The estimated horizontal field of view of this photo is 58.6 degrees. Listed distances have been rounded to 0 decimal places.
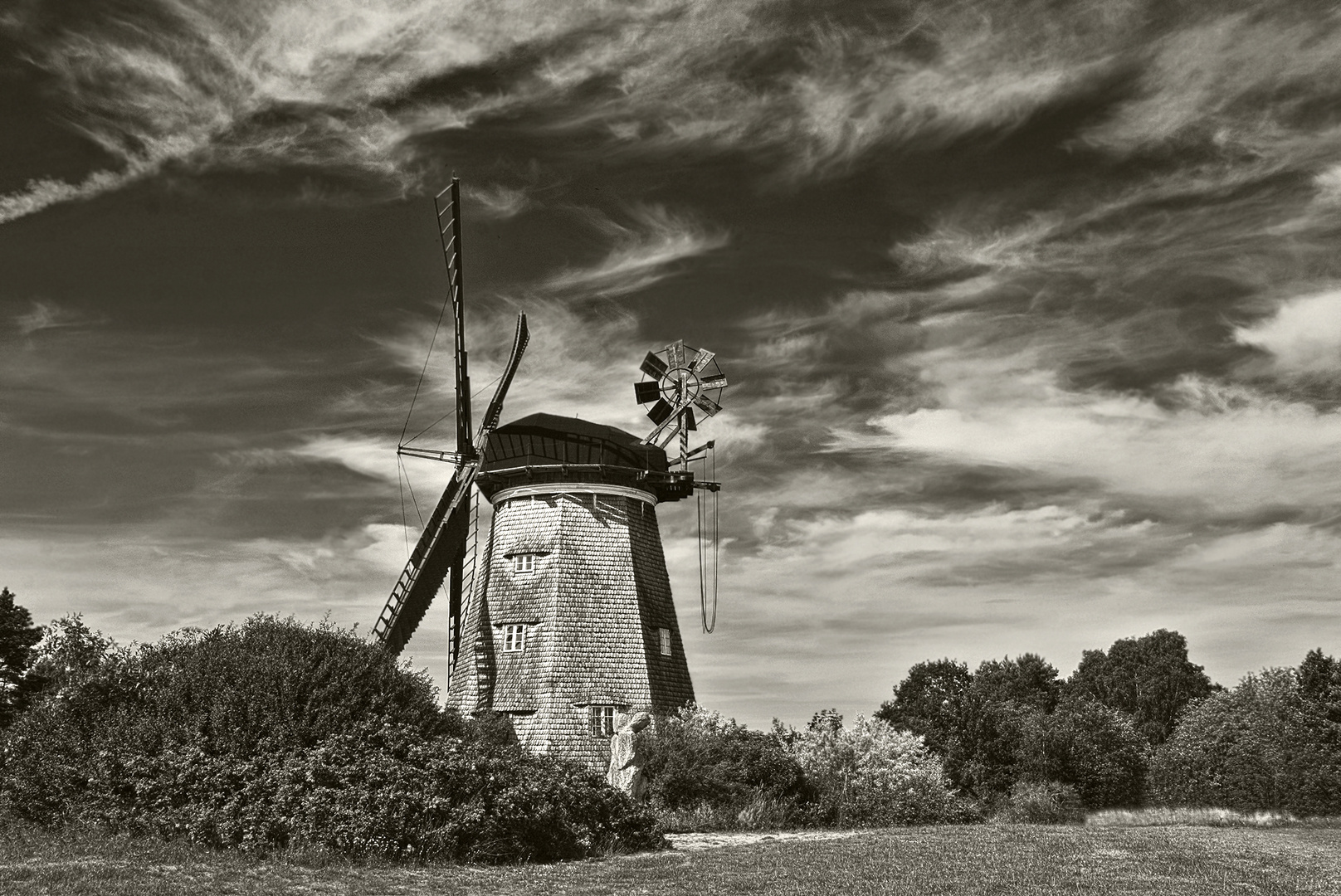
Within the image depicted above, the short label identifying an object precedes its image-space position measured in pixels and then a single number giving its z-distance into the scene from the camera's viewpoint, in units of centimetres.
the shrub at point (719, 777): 2981
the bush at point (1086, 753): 4538
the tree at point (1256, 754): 3822
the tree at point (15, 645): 4497
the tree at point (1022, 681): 7168
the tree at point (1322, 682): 4138
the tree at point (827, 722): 3656
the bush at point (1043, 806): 3766
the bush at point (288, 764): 1873
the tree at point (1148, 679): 8112
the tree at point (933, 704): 4681
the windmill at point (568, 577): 3734
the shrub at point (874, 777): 3325
